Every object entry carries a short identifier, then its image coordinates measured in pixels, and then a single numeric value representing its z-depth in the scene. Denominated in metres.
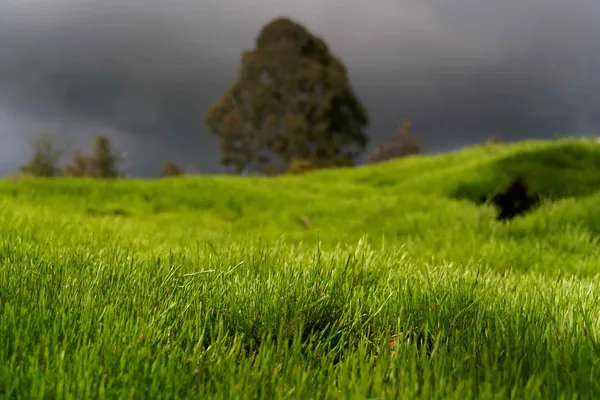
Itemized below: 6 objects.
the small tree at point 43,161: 49.19
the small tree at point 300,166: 32.56
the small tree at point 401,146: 55.94
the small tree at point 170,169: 53.88
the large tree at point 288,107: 38.50
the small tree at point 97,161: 54.94
